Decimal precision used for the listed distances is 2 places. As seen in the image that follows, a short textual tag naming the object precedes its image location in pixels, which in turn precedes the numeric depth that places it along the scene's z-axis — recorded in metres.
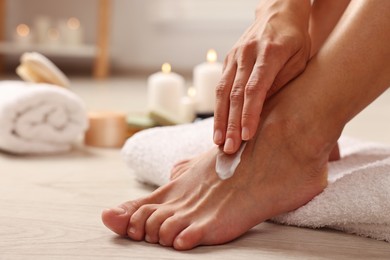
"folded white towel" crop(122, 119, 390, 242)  0.84
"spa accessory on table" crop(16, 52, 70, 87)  1.35
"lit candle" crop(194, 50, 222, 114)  1.46
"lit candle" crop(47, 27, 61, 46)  4.08
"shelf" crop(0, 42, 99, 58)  3.94
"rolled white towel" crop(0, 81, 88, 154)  1.23
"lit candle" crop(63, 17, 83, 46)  4.08
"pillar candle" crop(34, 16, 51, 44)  4.10
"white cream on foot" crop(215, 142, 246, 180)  0.86
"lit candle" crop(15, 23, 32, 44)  4.01
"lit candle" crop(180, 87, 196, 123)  1.42
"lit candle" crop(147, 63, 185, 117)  1.45
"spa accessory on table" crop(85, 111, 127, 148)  1.34
